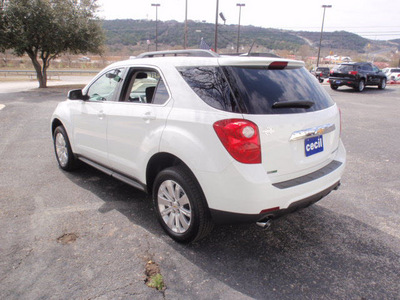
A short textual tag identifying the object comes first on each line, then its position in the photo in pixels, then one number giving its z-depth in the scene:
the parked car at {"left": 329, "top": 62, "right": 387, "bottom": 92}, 19.87
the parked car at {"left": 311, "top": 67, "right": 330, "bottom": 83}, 35.91
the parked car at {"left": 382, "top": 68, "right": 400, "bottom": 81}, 29.37
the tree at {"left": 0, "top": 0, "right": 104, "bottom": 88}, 16.98
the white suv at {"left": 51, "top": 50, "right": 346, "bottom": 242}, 2.44
